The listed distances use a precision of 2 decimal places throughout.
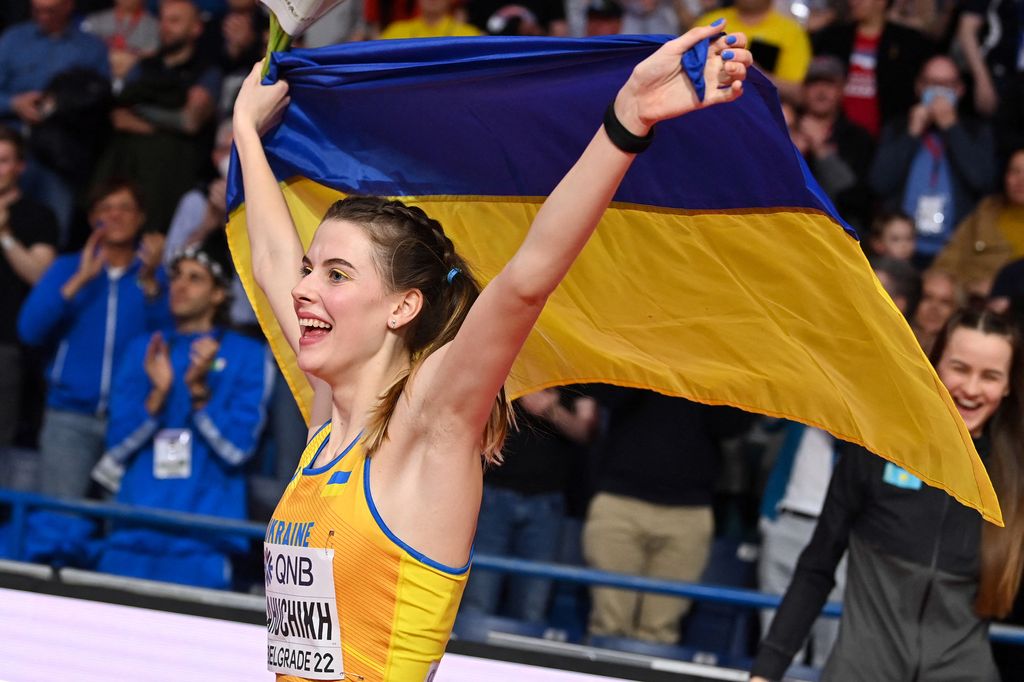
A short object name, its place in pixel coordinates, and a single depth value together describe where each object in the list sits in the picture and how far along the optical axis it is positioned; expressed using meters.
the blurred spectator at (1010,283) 12.41
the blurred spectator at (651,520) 11.63
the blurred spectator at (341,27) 15.59
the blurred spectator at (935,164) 14.07
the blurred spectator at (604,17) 15.21
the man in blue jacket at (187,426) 12.10
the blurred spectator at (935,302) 11.80
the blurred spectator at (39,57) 16.41
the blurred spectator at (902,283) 11.80
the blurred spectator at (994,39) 14.94
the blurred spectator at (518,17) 15.16
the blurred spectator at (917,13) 15.30
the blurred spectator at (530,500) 11.82
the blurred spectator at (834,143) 13.56
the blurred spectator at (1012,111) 14.68
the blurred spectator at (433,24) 15.51
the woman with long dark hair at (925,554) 7.00
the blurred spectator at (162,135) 15.59
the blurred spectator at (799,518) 11.27
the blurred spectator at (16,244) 14.58
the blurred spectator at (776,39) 14.45
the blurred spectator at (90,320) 13.61
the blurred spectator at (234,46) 16.12
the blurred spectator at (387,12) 16.64
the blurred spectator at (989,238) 13.31
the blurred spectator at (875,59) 14.88
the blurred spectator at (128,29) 17.31
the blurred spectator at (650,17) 15.80
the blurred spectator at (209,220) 14.28
